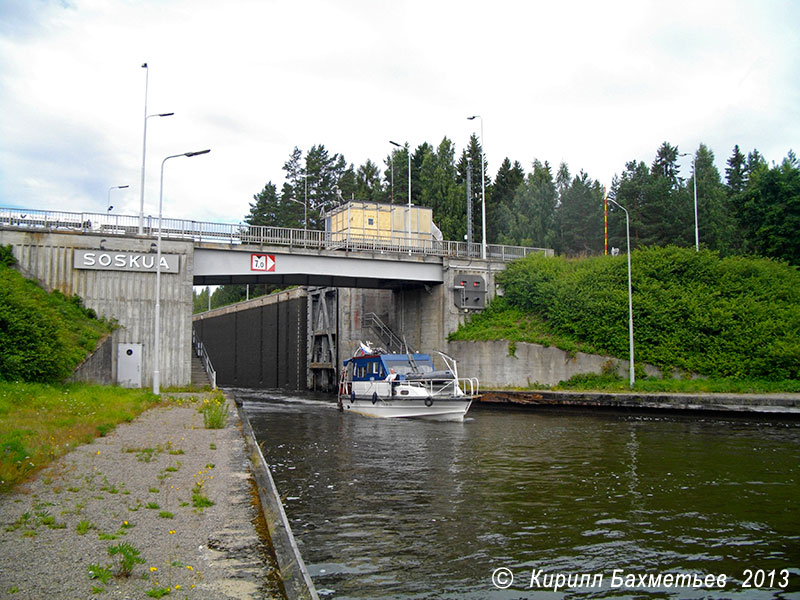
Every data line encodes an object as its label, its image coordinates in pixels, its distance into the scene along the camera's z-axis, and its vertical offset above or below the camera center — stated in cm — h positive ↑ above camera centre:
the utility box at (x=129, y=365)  3375 -50
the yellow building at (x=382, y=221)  4822 +949
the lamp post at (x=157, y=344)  3028 +45
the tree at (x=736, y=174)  7819 +2117
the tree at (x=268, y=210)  9400 +1992
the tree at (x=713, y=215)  6056 +1222
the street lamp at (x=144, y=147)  3357 +1050
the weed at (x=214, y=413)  1952 -181
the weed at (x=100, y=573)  656 -210
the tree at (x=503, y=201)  7669 +1838
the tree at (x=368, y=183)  8812 +2307
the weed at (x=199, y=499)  978 -211
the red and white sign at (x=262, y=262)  3816 +510
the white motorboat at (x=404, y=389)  2948 -167
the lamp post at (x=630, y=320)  3463 +155
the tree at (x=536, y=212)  7150 +1504
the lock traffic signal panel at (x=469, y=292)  4362 +379
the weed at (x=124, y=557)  677 -207
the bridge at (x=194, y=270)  3338 +467
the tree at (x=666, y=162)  8082 +2231
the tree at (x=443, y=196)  7294 +1682
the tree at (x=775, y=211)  4081 +845
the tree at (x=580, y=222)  7175 +1359
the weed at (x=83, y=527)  811 -205
